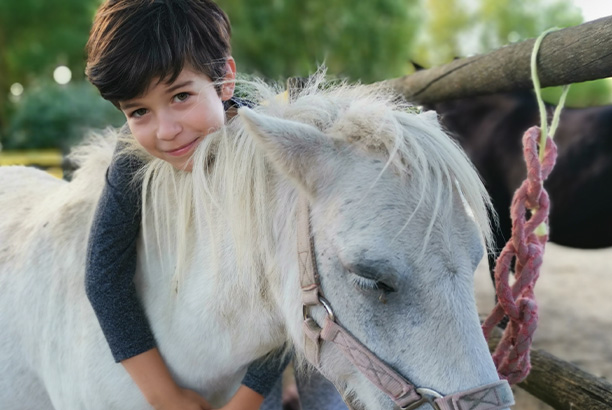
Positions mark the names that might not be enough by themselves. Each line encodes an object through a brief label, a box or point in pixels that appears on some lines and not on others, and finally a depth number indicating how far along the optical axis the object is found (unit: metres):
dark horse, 3.22
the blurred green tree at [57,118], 12.01
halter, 0.99
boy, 1.28
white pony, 1.05
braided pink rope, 1.39
